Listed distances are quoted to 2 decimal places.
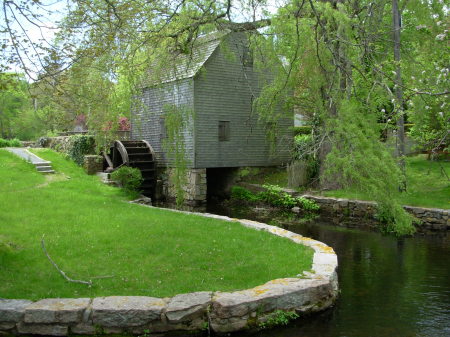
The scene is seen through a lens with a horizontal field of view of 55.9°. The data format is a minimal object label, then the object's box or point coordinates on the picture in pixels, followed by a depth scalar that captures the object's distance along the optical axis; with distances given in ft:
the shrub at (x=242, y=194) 56.24
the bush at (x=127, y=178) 48.83
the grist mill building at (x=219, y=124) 56.49
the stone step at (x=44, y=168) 52.02
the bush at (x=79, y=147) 60.54
